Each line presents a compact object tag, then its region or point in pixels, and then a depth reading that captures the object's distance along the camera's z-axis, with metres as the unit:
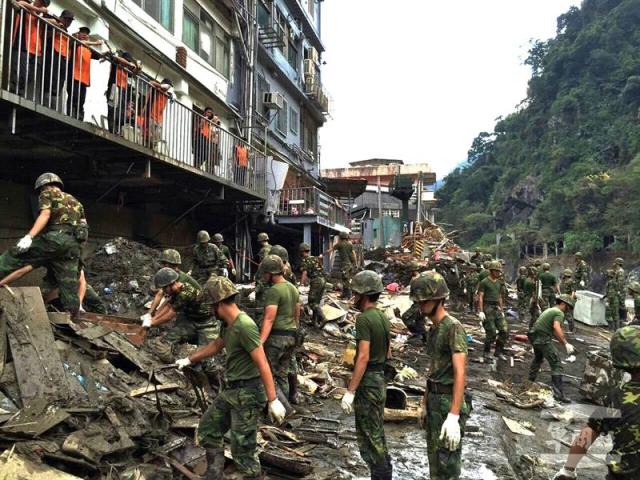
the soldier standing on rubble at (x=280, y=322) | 5.75
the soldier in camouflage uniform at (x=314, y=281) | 10.86
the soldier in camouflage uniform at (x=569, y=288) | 15.12
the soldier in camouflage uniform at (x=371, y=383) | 4.00
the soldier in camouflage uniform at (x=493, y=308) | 10.19
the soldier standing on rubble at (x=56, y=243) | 5.35
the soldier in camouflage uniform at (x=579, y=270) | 17.70
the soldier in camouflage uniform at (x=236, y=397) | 3.76
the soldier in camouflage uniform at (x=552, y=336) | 8.23
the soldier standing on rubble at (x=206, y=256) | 9.87
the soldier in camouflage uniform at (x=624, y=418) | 3.04
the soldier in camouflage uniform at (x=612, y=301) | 15.34
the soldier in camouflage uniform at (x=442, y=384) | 3.49
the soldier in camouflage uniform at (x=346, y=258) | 13.30
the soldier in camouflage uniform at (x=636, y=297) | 10.76
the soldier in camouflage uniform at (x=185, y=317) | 5.36
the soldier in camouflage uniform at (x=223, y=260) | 10.01
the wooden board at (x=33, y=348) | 4.47
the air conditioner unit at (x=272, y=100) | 18.12
